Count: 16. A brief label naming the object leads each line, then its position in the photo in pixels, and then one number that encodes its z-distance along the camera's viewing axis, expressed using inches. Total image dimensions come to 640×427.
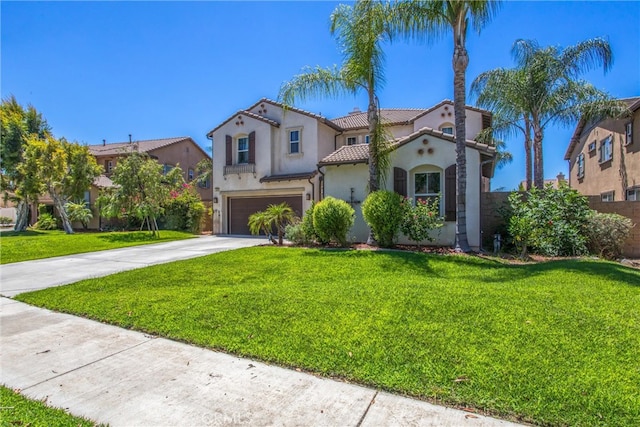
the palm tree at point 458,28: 431.2
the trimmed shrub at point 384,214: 451.2
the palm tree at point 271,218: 521.3
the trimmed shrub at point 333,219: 467.5
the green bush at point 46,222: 1035.9
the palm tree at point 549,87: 584.1
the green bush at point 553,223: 428.3
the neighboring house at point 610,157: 609.9
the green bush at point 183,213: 875.4
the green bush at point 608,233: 433.4
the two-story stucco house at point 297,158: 566.6
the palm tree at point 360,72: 462.0
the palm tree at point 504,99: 620.4
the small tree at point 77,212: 896.9
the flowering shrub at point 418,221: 453.1
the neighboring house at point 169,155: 1173.0
